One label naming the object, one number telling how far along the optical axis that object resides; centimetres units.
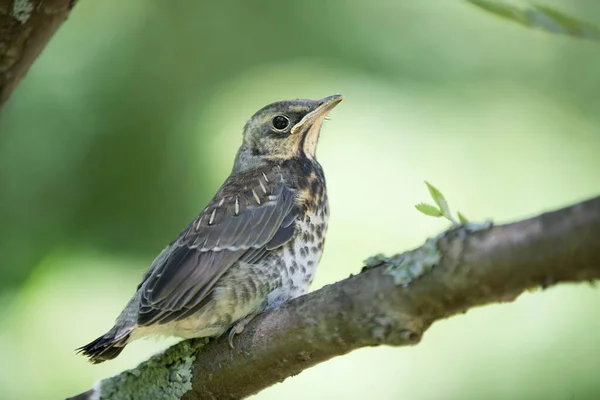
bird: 619
